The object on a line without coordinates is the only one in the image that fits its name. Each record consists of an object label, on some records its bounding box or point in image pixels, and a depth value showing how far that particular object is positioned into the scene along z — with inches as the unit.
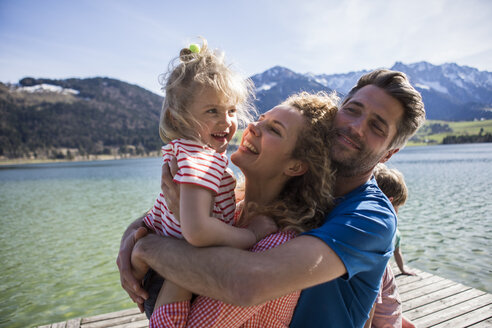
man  23.5
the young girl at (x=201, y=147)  26.1
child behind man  47.0
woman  28.9
